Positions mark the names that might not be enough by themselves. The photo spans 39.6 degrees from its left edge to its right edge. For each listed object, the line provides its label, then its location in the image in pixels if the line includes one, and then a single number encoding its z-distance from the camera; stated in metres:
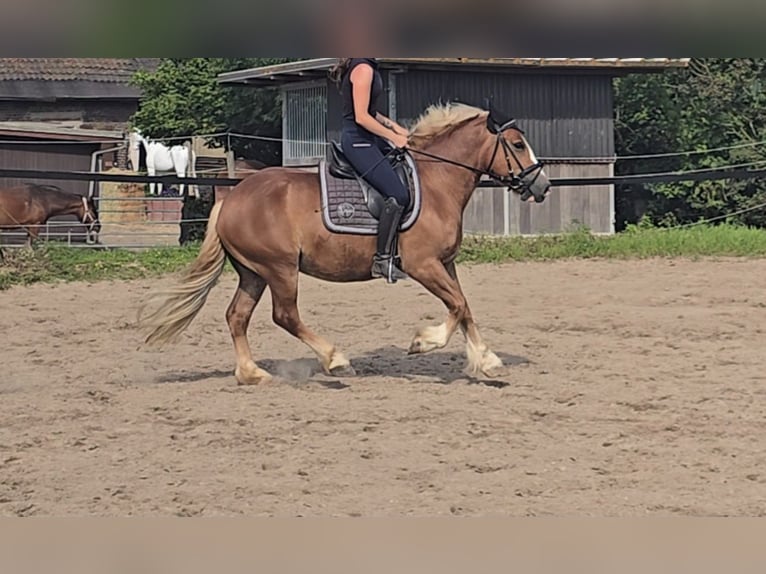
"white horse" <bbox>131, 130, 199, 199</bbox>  25.16
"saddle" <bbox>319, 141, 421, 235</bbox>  7.53
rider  7.41
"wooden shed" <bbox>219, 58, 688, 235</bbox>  22.14
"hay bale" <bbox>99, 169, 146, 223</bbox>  24.75
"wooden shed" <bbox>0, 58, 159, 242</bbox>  24.06
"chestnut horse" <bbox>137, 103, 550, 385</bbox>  7.59
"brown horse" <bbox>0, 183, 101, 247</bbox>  20.09
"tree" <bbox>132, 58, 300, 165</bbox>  26.48
